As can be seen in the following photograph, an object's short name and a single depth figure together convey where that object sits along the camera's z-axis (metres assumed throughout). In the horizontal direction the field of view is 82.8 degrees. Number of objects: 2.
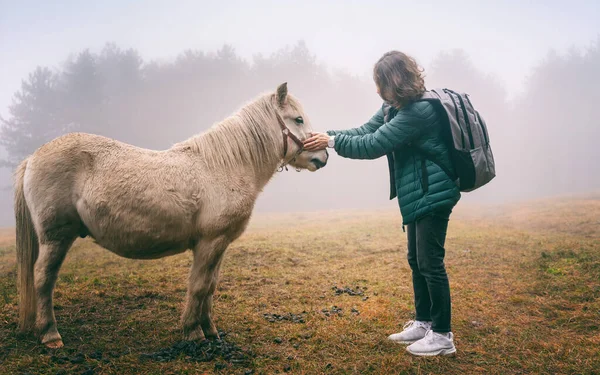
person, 3.35
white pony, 3.46
